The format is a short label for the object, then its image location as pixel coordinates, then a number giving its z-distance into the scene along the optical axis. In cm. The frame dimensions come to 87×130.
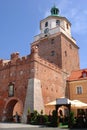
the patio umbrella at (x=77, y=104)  1321
